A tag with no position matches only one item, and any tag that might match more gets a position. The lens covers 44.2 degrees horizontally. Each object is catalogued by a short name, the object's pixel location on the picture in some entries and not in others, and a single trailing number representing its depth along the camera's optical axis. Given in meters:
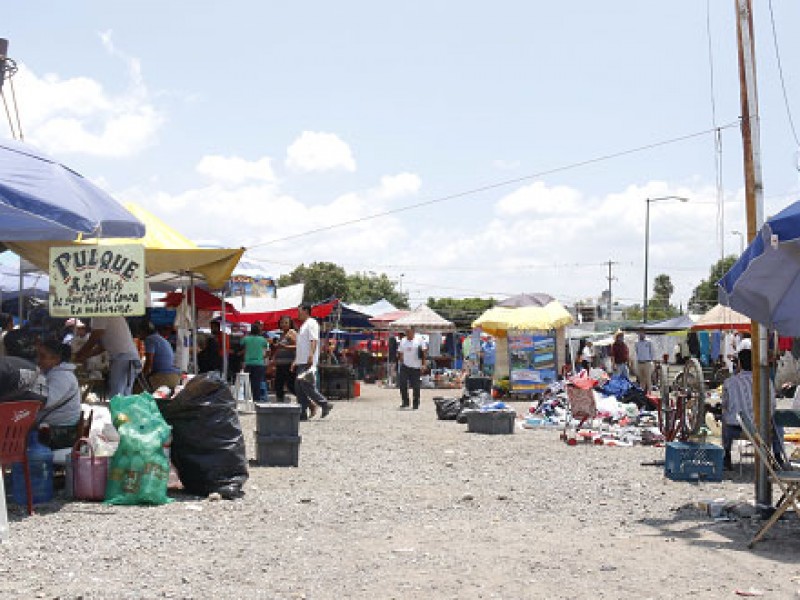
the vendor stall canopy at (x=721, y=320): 25.15
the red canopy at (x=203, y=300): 19.64
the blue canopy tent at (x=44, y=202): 8.16
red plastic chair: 7.55
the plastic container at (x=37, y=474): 8.16
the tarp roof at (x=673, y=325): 40.94
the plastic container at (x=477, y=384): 21.00
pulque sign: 8.31
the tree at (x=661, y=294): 118.71
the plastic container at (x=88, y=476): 8.51
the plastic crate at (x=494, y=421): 15.93
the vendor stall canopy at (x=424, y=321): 29.64
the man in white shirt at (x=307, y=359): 15.36
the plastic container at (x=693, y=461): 10.45
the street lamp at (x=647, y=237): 58.62
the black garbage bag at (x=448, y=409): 18.66
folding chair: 7.09
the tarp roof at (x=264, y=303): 24.77
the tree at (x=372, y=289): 92.53
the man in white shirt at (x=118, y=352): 11.88
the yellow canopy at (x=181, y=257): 13.21
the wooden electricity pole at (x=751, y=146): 8.66
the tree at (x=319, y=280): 81.56
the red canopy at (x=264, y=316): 24.58
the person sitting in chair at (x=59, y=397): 8.63
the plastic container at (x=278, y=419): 10.84
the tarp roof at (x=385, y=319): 35.38
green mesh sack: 8.39
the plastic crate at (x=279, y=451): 10.98
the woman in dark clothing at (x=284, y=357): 19.11
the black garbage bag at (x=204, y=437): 8.88
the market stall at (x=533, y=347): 25.83
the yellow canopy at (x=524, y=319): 25.94
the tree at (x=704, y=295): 79.56
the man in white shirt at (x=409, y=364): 21.23
